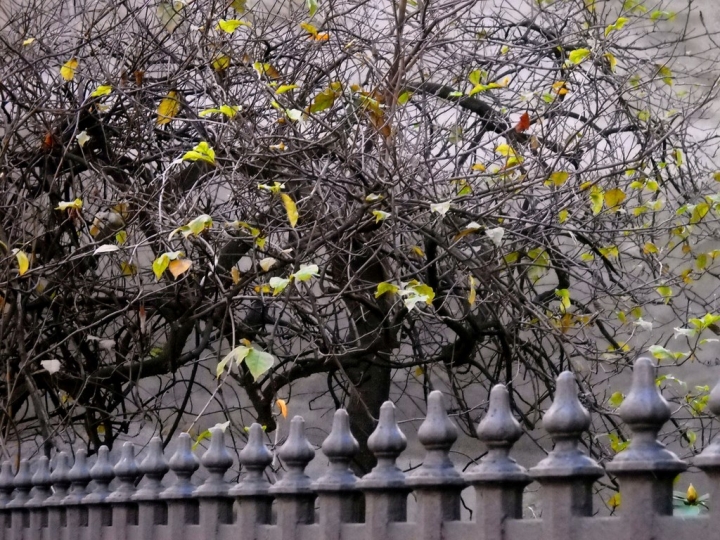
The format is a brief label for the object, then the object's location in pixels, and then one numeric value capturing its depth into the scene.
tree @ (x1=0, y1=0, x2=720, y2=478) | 3.79
